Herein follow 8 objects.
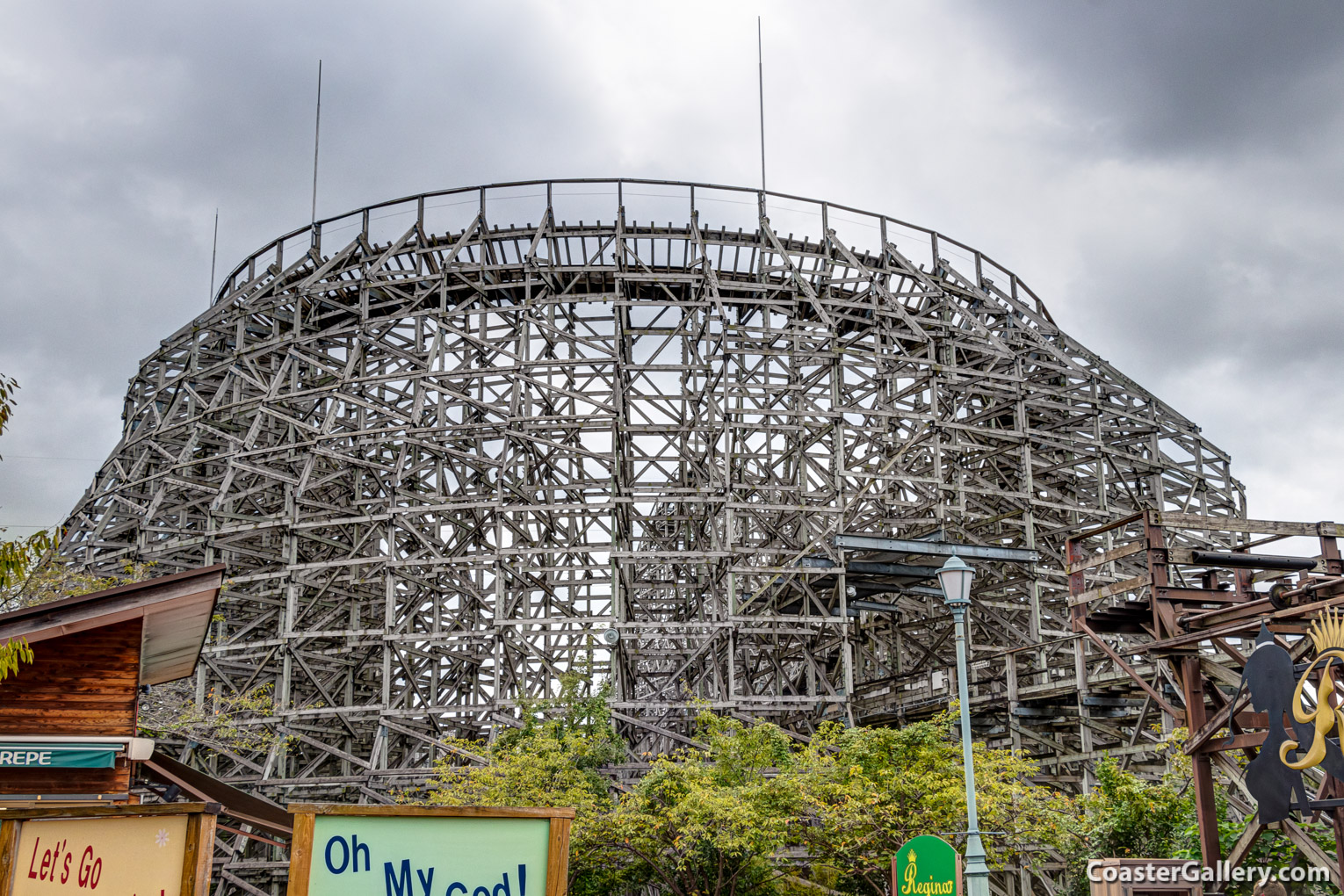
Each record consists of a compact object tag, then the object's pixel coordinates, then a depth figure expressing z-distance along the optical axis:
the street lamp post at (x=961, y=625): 12.05
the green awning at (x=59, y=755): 12.90
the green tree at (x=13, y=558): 11.13
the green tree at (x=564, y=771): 21.73
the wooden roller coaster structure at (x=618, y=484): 29.48
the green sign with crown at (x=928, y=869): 9.72
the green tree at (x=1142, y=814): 17.94
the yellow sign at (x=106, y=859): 7.18
